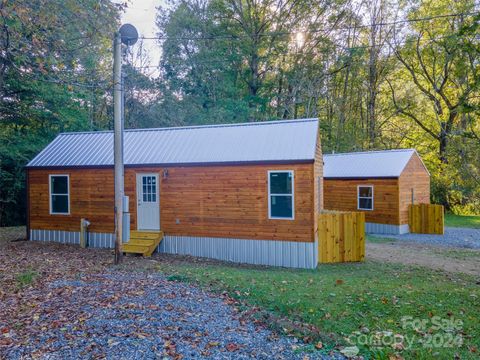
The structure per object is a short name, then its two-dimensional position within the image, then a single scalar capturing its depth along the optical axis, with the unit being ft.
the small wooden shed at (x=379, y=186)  54.75
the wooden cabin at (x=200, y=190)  31.86
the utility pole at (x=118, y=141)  25.98
